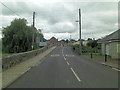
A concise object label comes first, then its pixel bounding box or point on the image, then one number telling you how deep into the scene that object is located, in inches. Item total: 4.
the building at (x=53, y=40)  5580.7
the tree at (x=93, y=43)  2338.6
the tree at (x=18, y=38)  1501.0
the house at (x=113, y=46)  766.4
